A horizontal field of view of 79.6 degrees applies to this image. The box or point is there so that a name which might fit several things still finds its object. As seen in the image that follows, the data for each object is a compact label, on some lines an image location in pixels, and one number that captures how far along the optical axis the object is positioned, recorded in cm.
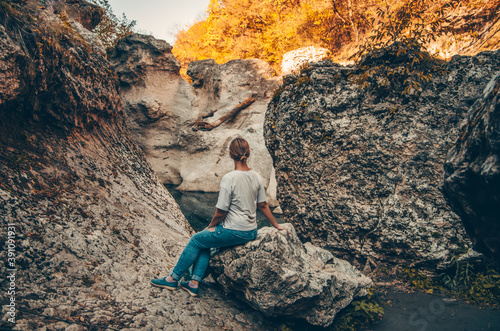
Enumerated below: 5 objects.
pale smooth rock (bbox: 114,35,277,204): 1475
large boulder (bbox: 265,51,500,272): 477
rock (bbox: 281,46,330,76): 1401
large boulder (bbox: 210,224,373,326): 356
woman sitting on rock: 347
